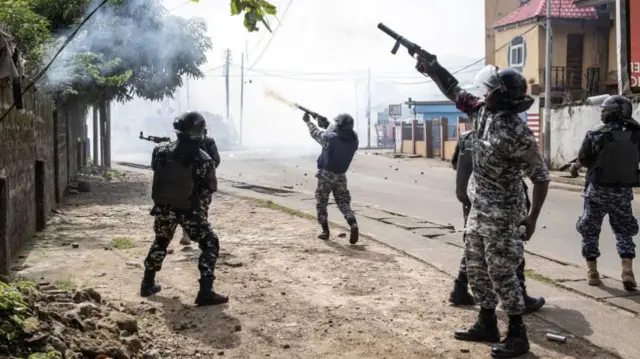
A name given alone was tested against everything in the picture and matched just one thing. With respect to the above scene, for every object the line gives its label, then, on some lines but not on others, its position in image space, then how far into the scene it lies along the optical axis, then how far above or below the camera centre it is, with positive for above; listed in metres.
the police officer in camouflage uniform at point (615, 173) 5.55 -0.27
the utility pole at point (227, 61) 57.91 +7.65
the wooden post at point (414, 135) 33.69 +0.37
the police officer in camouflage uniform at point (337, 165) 7.86 -0.28
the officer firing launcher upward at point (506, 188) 3.90 -0.29
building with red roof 26.12 +3.86
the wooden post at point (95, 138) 19.36 +0.18
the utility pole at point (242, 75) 55.99 +5.91
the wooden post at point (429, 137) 31.59 +0.27
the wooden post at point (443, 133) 29.77 +0.44
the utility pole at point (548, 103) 21.08 +1.28
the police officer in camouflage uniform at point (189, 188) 5.20 -0.36
